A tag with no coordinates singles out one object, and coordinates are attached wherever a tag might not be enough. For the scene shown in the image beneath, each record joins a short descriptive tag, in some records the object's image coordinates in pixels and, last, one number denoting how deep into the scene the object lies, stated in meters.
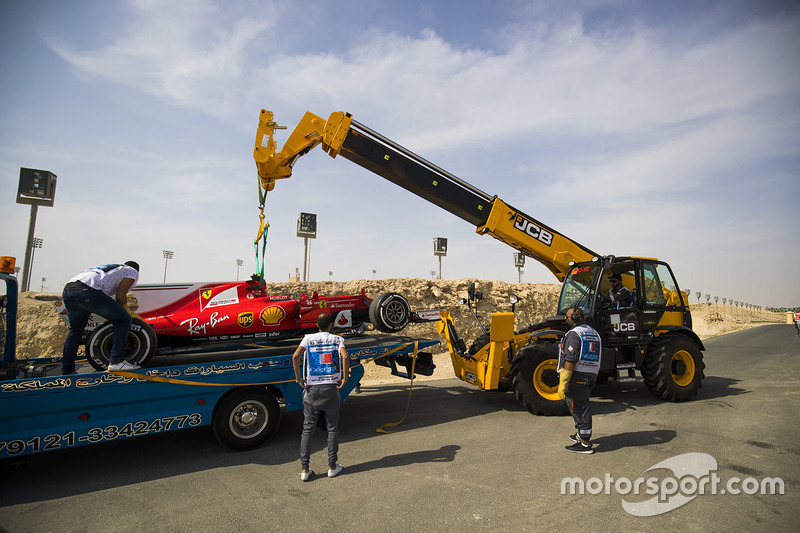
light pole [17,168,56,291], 16.16
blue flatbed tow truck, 4.41
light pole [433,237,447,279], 31.14
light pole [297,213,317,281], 27.28
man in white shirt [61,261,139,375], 5.05
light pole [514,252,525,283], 30.22
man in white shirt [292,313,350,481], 4.67
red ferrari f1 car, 6.27
